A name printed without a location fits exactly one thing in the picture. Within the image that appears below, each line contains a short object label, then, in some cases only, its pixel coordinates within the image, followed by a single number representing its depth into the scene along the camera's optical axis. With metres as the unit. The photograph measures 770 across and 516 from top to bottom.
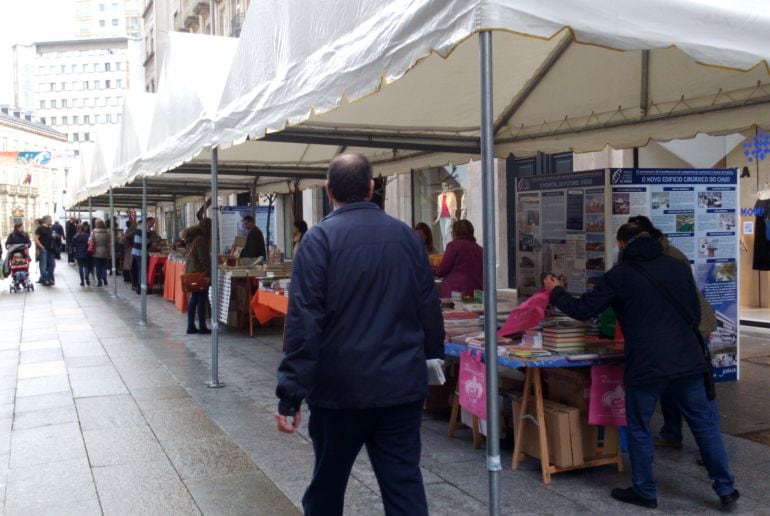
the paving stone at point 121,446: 5.73
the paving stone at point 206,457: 5.40
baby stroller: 19.82
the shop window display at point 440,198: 16.75
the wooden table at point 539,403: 4.81
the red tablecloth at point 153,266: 19.23
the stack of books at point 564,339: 5.04
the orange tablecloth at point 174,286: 14.85
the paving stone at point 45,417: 6.84
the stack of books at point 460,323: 5.75
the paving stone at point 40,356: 10.08
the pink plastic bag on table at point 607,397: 4.95
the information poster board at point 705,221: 6.68
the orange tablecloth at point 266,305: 9.64
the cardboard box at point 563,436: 5.01
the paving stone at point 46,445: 5.82
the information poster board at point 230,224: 17.11
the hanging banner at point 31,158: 40.30
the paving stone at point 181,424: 6.32
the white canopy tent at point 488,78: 3.37
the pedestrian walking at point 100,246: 20.66
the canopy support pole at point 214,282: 7.99
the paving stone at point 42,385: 8.16
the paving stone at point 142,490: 4.74
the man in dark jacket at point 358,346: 3.19
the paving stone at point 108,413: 6.74
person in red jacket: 8.55
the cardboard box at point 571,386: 5.14
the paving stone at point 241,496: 4.68
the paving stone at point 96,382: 8.03
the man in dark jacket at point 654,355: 4.43
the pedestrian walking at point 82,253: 21.58
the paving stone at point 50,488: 4.85
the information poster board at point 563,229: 6.52
